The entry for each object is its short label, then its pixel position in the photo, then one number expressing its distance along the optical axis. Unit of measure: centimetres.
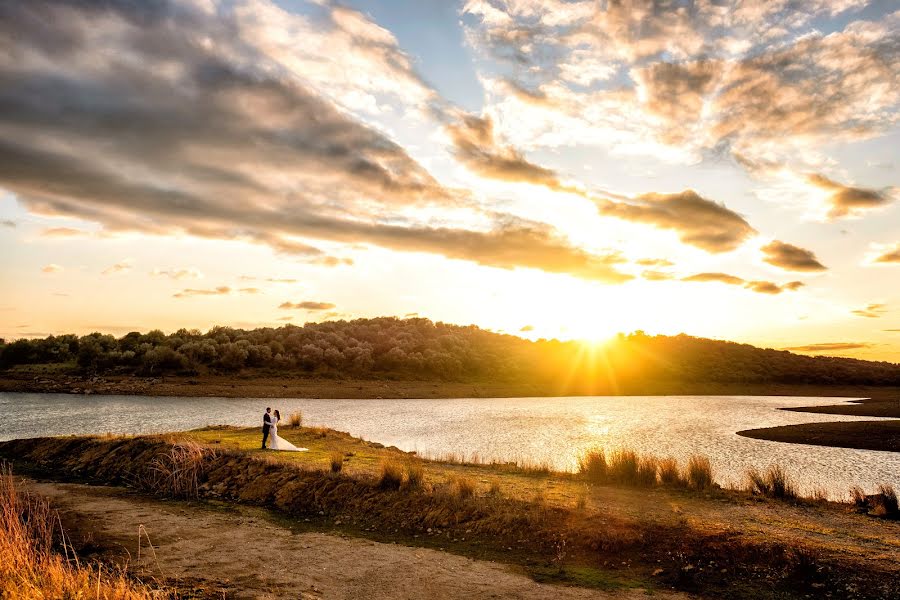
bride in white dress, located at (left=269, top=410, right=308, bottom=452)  2414
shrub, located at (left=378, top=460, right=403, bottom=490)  1736
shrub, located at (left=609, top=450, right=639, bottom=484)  2073
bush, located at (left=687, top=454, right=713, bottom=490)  1960
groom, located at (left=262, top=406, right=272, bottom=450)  2411
